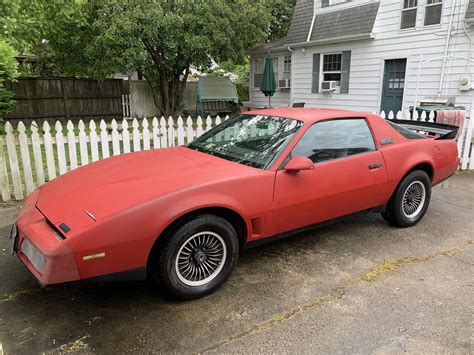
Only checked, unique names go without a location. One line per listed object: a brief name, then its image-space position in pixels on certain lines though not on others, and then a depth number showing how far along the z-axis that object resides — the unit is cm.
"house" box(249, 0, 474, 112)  1057
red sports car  261
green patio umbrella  1512
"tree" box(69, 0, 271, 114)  1214
